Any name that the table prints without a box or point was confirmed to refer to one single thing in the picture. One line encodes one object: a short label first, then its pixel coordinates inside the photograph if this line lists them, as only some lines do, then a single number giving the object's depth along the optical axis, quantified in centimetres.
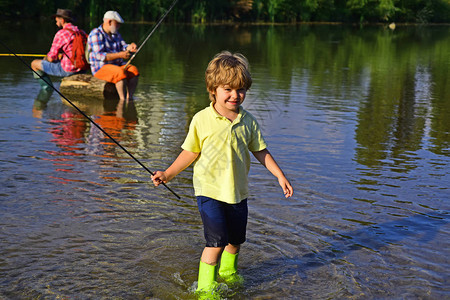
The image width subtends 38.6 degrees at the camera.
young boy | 355
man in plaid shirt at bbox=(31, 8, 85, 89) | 1090
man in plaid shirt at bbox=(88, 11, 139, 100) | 1033
